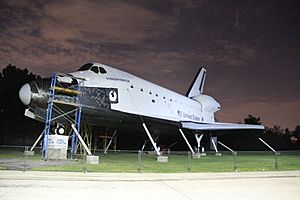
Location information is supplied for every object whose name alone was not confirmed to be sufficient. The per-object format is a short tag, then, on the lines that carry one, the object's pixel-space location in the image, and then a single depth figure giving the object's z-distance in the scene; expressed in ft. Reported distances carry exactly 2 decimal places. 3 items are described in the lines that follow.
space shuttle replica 43.34
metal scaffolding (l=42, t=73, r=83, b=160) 42.86
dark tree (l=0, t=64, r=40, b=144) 90.38
